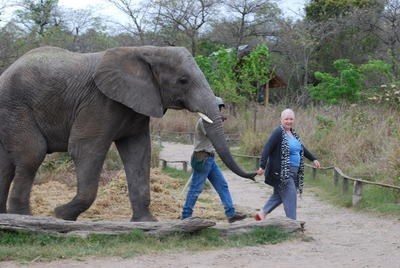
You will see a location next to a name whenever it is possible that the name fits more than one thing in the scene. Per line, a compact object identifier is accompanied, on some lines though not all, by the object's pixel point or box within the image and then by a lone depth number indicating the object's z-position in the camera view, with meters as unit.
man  8.85
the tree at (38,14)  45.25
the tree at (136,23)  44.37
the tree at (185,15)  42.22
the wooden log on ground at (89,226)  6.86
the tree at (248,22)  41.00
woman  7.93
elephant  7.64
